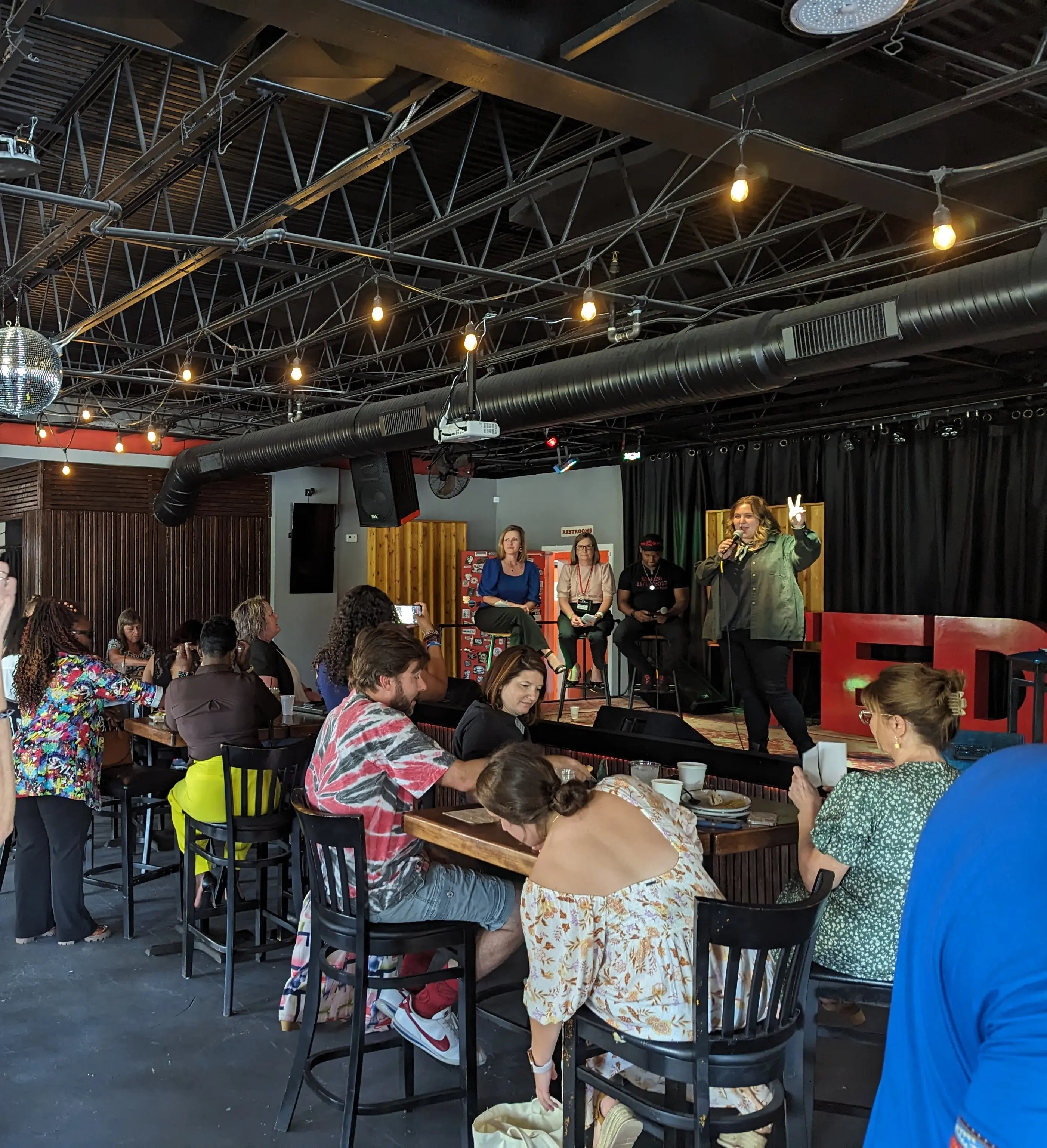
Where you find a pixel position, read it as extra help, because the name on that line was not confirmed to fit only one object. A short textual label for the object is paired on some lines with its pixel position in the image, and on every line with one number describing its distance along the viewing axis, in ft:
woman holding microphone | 18.76
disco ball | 12.85
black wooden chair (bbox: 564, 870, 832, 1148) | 6.48
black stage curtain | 28.30
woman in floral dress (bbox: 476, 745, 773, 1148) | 7.07
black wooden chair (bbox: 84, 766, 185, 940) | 14.87
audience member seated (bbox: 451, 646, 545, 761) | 11.62
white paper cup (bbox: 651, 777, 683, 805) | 9.37
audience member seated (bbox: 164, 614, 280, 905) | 14.43
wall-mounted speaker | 30.58
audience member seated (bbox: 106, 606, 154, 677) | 24.40
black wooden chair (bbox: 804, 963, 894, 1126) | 7.88
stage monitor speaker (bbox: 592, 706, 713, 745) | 14.47
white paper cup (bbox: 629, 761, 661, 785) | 10.73
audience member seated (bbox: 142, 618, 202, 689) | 19.63
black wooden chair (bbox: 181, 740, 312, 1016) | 12.69
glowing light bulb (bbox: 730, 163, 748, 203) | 11.54
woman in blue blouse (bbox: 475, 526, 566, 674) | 25.29
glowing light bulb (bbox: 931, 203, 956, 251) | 12.71
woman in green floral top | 7.91
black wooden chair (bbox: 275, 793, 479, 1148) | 8.89
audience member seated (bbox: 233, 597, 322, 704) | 19.16
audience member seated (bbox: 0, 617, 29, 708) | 14.46
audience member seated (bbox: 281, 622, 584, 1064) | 9.60
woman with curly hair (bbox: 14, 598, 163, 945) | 14.15
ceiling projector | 19.77
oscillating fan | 35.09
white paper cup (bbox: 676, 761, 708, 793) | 10.36
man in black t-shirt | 30.86
